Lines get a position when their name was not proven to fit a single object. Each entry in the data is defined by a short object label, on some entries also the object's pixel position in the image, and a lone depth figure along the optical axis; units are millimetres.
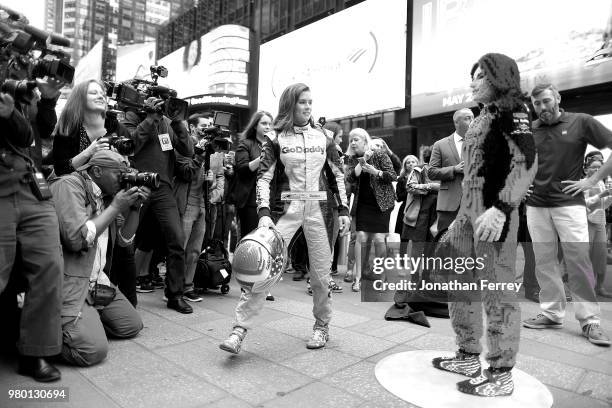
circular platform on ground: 2486
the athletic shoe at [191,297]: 4789
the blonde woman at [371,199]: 5691
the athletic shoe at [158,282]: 5580
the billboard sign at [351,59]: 15531
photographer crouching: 2908
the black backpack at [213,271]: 5004
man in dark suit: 4587
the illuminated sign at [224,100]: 28438
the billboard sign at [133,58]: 38156
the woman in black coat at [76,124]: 3553
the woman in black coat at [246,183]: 5184
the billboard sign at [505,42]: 10086
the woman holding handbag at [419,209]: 5613
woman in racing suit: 3396
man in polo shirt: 3846
